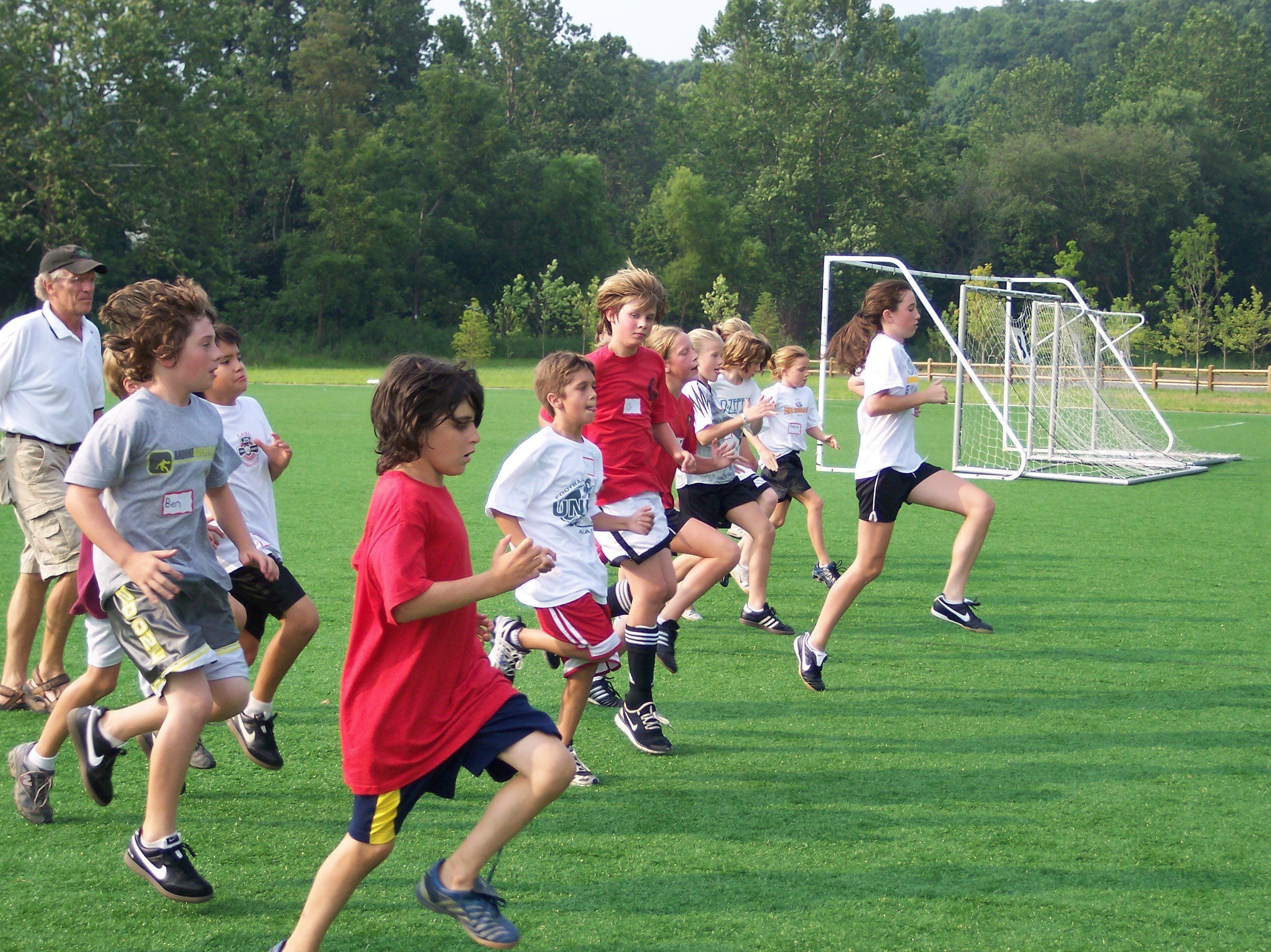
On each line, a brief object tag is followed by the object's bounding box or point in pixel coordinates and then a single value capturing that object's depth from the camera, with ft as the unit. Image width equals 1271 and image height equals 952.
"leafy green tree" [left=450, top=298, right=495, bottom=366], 148.05
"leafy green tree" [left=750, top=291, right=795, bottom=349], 163.32
